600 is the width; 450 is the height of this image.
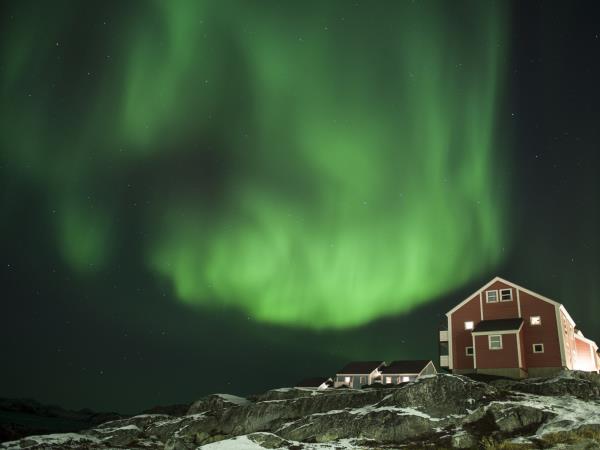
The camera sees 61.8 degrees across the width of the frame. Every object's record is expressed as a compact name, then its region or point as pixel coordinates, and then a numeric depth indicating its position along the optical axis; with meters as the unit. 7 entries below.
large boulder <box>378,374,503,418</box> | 39.34
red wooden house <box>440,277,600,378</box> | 53.66
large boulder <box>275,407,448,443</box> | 37.44
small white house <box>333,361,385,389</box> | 95.81
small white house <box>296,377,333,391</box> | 103.12
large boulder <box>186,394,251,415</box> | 57.50
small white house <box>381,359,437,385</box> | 94.80
